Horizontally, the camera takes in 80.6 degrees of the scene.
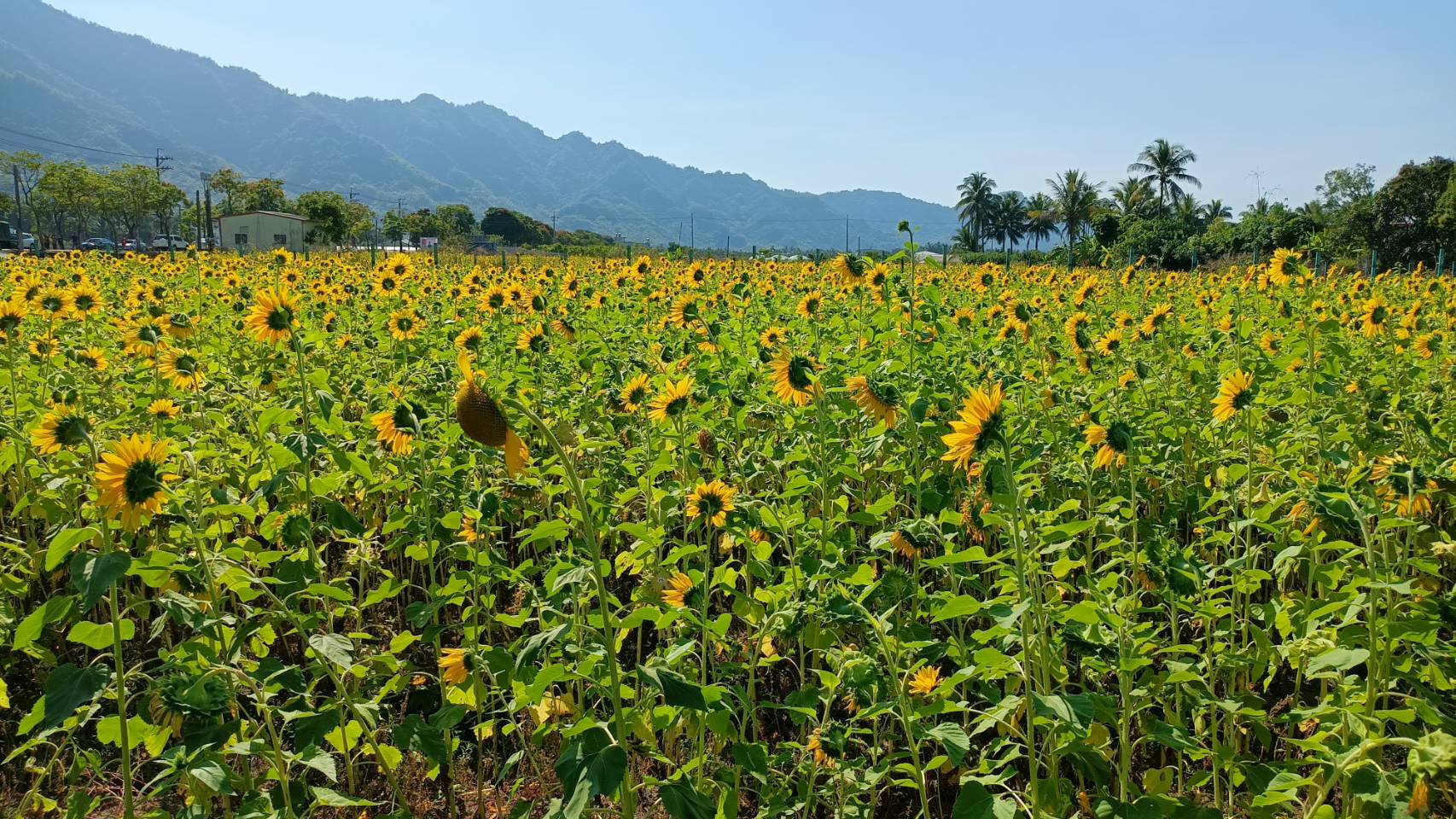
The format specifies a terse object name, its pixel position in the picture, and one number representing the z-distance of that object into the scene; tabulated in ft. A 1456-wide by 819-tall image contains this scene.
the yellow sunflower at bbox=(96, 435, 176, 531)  5.61
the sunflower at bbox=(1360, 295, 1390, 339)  14.26
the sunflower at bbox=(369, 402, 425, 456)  6.73
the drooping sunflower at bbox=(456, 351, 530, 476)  4.37
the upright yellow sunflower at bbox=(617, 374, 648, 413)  9.88
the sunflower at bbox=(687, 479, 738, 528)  7.73
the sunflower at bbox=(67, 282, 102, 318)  16.38
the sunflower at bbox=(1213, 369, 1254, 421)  8.34
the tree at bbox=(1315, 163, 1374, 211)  178.70
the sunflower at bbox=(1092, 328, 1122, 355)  12.15
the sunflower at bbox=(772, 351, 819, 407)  8.47
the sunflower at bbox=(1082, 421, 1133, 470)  6.88
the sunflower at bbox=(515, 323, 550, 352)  13.46
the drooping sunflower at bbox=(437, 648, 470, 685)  6.75
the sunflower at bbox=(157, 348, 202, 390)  10.22
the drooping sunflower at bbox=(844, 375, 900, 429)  8.82
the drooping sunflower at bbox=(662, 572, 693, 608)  7.42
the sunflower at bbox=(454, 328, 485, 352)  12.60
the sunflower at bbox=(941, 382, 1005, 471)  5.61
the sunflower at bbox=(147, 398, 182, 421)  9.95
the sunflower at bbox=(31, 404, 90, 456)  5.95
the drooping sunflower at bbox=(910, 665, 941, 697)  6.60
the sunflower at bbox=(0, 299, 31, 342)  12.09
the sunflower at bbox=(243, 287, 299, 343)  8.91
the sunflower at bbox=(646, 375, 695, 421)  9.03
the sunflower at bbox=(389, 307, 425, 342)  13.98
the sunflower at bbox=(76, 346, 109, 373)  13.76
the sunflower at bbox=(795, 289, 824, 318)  16.03
